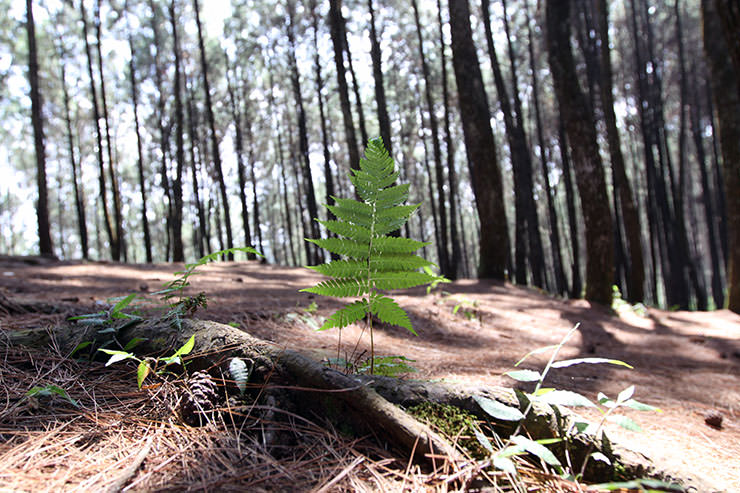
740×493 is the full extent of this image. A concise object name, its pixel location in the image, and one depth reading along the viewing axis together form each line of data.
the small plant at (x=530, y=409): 1.15
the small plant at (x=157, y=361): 1.56
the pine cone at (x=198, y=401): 1.44
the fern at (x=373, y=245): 1.70
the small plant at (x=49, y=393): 1.48
